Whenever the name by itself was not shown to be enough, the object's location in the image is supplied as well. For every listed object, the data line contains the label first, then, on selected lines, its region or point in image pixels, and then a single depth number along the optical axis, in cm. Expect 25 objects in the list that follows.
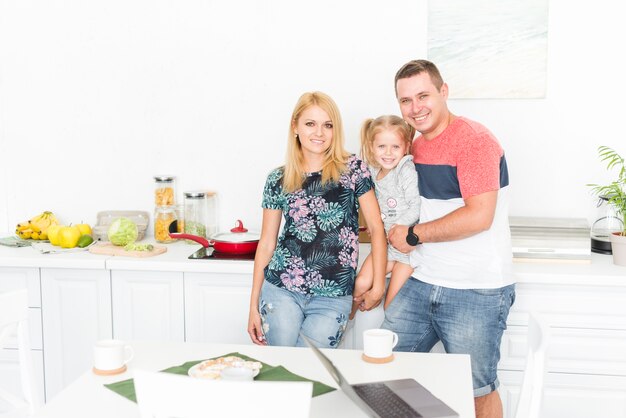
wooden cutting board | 275
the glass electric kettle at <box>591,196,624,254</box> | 278
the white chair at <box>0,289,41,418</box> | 186
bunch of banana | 311
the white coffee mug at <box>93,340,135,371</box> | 163
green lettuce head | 287
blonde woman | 227
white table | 145
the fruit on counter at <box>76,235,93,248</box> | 296
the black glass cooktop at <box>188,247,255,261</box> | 269
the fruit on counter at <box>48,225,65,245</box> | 297
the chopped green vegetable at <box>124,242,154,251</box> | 277
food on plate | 155
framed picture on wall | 284
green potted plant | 255
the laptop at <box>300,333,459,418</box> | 134
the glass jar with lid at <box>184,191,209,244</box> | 306
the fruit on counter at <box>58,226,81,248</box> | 294
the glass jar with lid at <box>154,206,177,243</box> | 304
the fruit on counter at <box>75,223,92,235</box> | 304
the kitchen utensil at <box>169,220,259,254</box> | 274
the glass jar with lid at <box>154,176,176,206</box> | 308
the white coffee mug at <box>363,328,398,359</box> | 169
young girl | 234
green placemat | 153
